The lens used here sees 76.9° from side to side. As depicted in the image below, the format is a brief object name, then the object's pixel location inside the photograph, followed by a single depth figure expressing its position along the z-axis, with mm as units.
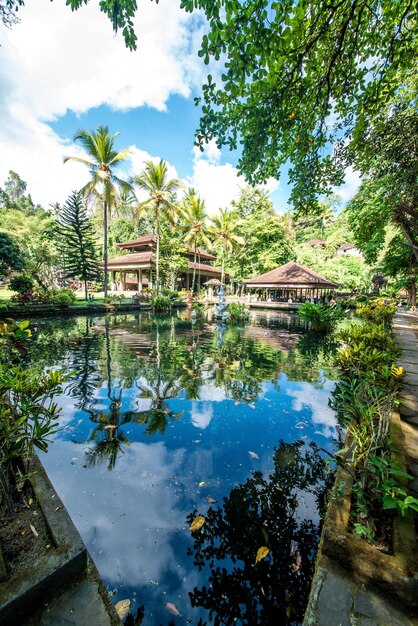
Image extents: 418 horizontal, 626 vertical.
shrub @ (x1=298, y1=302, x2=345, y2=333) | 11406
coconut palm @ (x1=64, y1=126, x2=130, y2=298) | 17016
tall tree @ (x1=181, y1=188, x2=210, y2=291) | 24547
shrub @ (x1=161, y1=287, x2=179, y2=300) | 23609
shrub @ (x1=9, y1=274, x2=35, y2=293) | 14117
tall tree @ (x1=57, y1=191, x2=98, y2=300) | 20558
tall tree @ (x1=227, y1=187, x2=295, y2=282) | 29486
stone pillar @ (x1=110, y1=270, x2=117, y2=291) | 31362
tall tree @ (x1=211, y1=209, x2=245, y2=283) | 26578
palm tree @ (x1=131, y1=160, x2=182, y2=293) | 19719
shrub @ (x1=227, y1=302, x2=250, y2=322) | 15079
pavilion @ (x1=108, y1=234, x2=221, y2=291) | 26734
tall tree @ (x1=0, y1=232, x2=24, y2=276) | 16000
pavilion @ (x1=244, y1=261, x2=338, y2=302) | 22016
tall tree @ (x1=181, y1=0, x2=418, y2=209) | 2605
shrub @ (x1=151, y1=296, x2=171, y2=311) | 18875
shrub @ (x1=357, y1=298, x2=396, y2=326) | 9966
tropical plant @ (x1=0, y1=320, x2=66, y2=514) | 1885
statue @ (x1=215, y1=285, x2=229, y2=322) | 15430
